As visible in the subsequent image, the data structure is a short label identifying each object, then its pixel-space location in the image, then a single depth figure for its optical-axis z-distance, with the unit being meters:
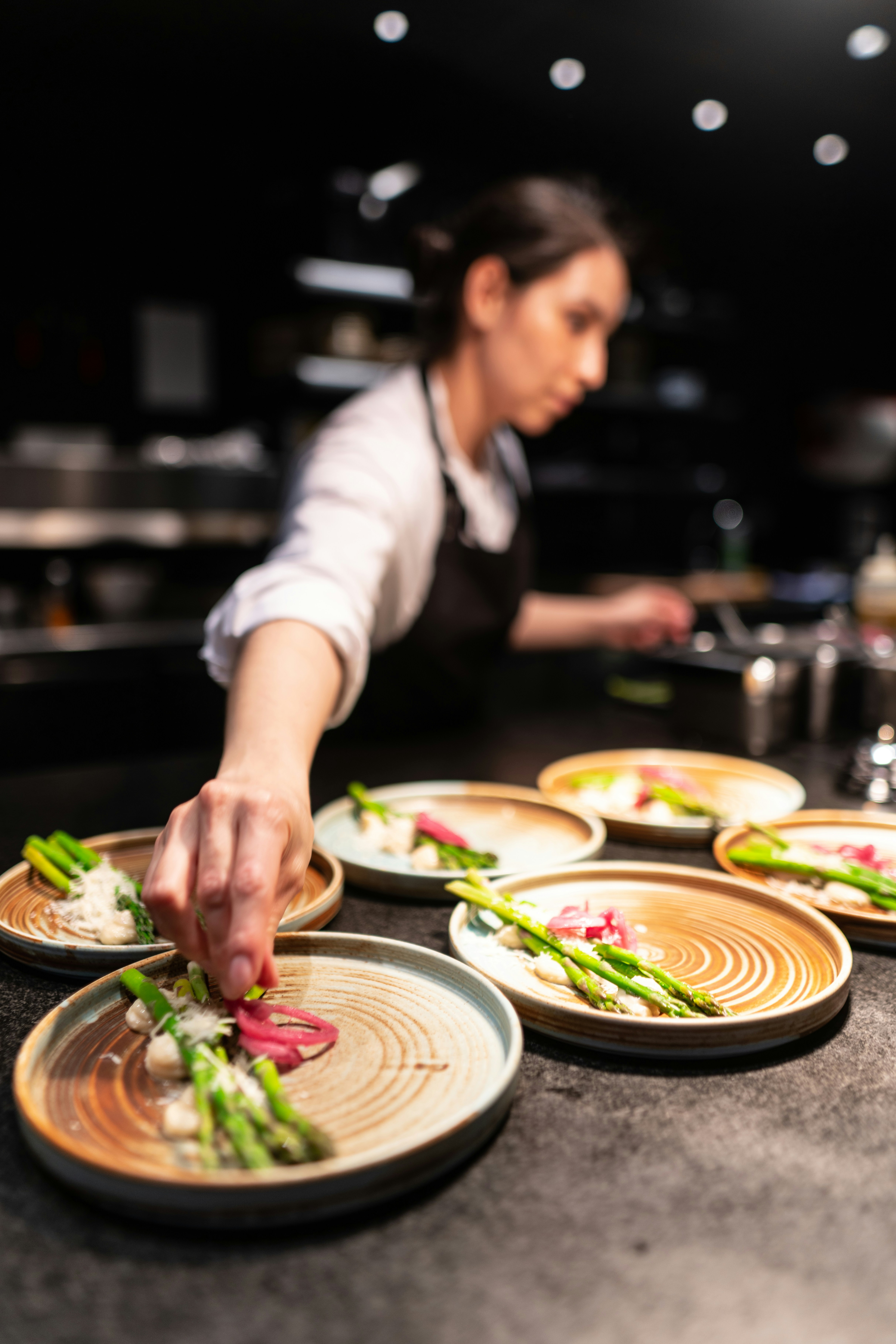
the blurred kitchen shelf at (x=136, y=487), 3.43
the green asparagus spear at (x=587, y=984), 0.73
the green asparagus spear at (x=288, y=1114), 0.55
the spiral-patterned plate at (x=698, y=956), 0.68
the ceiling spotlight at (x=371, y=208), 4.06
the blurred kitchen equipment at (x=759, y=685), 1.61
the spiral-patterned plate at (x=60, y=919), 0.79
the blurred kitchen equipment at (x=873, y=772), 1.36
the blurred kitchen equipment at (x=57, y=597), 3.48
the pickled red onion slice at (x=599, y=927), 0.83
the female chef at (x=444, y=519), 1.05
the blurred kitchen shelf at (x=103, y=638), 3.19
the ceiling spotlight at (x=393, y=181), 3.99
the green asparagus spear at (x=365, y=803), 1.14
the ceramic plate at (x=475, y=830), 1.00
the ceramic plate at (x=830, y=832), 1.08
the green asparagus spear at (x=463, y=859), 1.04
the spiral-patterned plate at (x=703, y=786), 1.17
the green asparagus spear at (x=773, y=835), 1.06
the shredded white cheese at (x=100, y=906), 0.83
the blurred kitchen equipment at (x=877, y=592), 2.15
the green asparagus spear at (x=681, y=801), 1.23
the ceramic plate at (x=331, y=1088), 0.51
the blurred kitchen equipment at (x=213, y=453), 3.78
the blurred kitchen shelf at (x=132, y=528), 3.49
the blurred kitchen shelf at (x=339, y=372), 3.96
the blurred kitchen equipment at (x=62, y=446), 3.51
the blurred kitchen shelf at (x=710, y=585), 4.80
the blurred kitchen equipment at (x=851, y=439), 4.59
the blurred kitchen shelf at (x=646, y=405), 5.06
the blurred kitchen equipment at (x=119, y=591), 3.63
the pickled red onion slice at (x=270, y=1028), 0.66
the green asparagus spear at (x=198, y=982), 0.71
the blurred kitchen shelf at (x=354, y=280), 3.94
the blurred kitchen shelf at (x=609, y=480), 4.92
